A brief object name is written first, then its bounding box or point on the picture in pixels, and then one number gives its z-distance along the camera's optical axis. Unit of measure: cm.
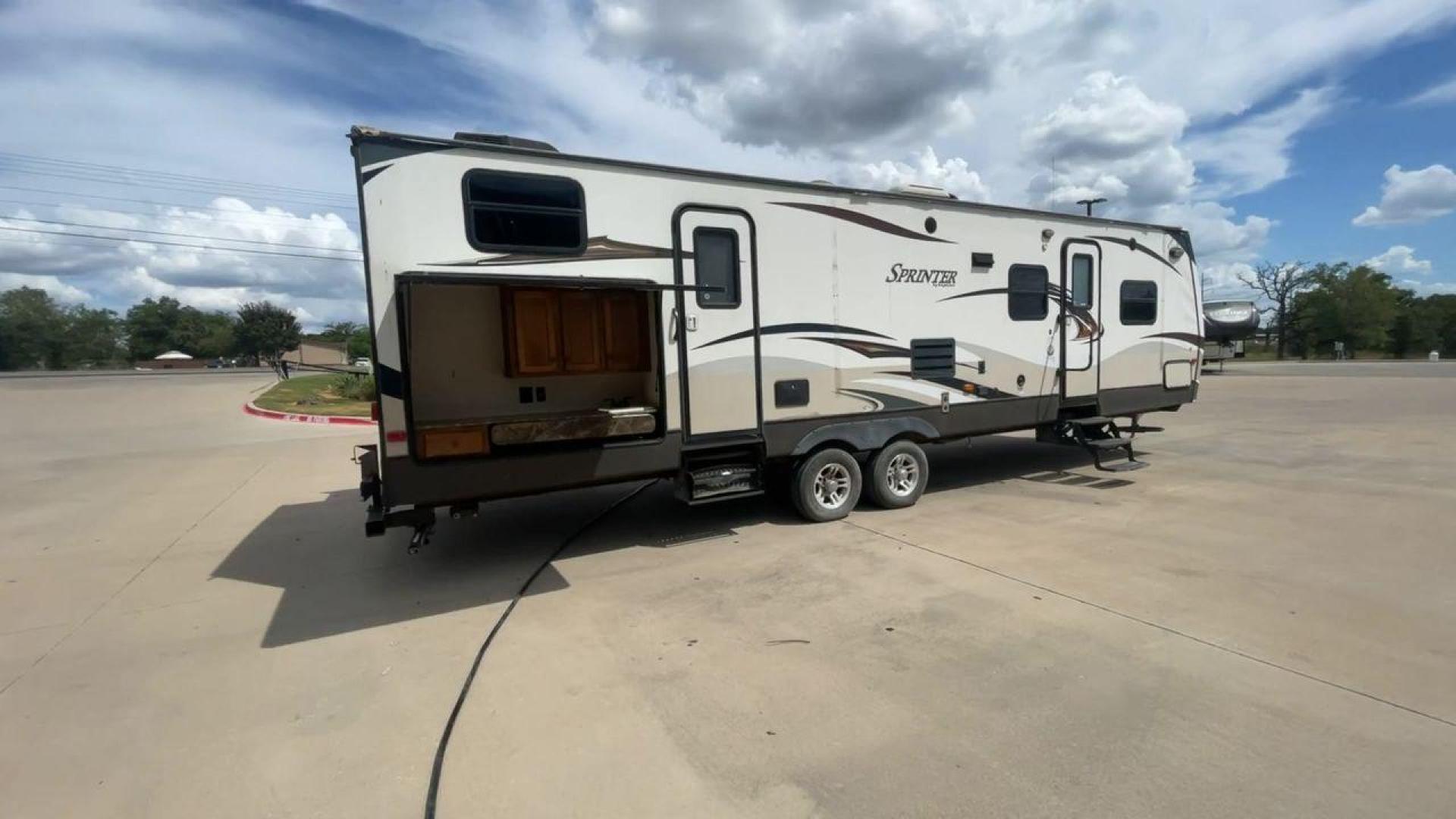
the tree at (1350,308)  5950
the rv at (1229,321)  2753
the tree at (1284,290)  6406
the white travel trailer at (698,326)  497
